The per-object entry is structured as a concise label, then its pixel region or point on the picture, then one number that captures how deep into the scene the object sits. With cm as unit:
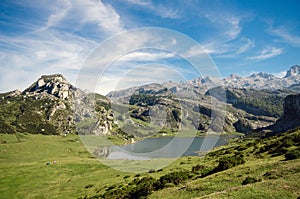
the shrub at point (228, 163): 3434
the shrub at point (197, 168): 4081
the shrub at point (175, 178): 3425
